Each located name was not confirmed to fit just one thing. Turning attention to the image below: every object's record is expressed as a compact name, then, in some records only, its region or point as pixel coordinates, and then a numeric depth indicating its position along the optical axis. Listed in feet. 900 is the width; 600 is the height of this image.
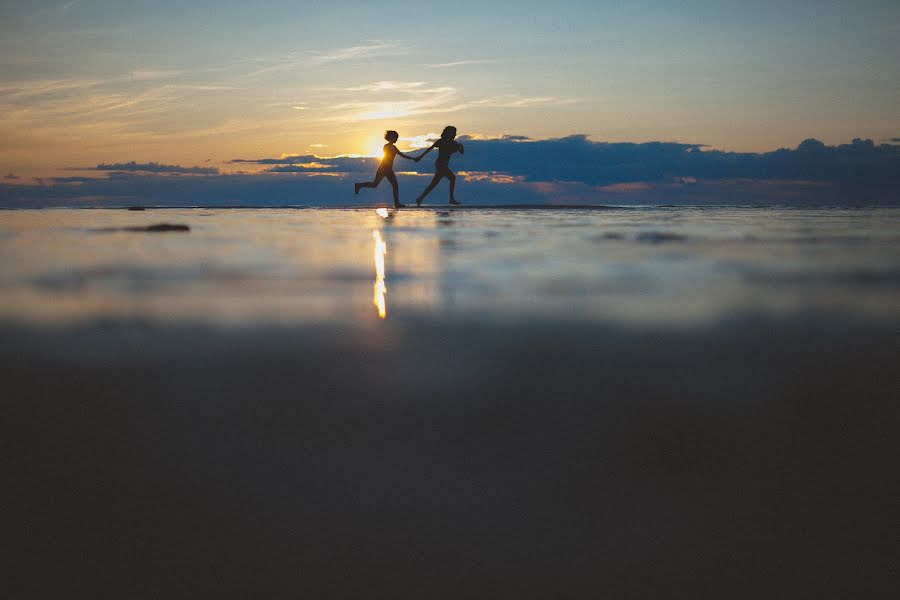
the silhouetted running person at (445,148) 71.82
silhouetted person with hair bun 72.59
